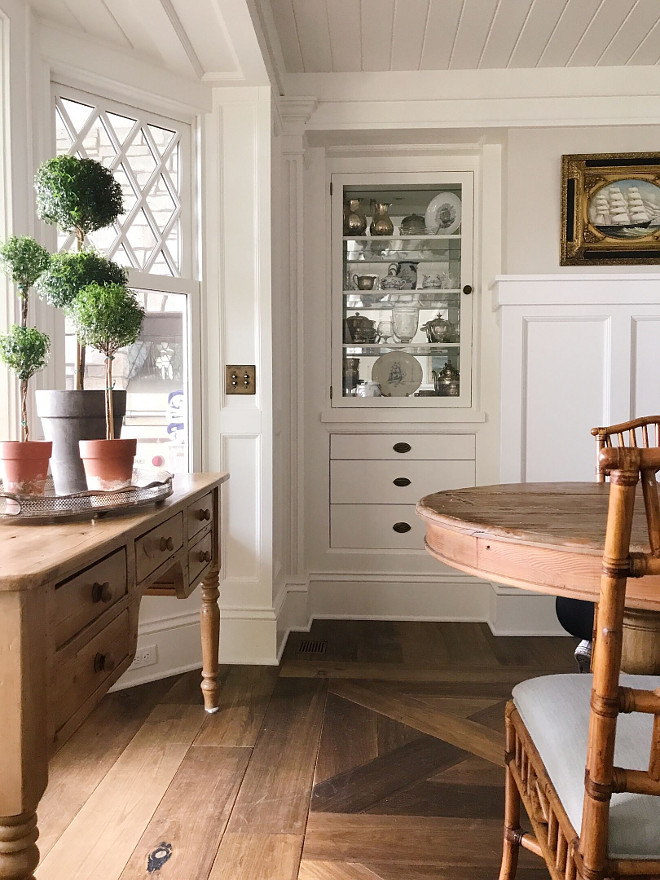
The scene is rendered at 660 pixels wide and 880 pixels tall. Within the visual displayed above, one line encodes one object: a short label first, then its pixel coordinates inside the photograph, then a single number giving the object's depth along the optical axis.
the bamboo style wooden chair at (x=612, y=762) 0.78
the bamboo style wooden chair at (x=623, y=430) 2.09
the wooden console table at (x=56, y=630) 0.87
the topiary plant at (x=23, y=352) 1.47
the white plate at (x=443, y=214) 3.26
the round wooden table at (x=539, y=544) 1.12
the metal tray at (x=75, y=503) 1.24
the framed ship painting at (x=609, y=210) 2.98
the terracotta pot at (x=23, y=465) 1.39
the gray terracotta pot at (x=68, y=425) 1.51
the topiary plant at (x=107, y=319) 1.44
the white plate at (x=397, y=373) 3.31
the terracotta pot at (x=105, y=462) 1.42
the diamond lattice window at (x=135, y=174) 2.27
